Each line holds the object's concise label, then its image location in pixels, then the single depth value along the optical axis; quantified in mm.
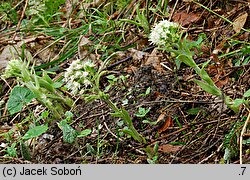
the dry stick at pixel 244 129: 1057
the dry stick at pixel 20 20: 1650
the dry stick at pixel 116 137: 1150
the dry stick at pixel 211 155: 1089
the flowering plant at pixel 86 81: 1099
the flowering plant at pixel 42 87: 1176
